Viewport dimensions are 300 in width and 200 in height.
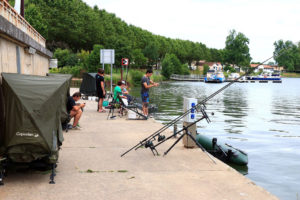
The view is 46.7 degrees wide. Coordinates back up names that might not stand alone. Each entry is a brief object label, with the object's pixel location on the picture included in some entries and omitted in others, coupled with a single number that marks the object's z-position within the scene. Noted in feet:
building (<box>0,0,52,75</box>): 23.66
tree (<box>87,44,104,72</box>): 155.53
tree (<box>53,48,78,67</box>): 177.06
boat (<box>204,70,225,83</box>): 318.04
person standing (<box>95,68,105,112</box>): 47.34
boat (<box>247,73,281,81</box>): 364.17
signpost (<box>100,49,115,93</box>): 72.13
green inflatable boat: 29.22
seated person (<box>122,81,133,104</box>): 53.83
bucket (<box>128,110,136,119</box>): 42.92
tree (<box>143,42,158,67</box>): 337.11
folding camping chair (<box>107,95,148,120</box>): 43.00
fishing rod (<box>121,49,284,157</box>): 21.10
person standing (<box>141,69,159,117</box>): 40.15
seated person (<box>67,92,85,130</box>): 32.27
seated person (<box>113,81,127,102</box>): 46.80
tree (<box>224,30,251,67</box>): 515.91
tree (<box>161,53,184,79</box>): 322.14
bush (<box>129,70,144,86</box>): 181.75
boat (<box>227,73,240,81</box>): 377.50
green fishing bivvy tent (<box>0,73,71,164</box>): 17.24
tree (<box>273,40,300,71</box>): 522.76
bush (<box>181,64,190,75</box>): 388.78
